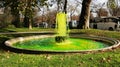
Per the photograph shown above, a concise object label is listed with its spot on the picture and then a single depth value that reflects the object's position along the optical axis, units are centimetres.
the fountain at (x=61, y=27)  523
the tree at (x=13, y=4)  718
